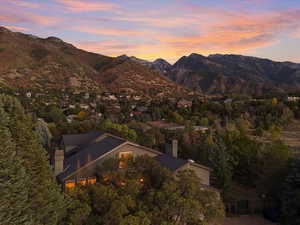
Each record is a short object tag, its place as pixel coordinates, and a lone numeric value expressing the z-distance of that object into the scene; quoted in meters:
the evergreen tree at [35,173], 13.79
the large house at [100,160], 19.31
